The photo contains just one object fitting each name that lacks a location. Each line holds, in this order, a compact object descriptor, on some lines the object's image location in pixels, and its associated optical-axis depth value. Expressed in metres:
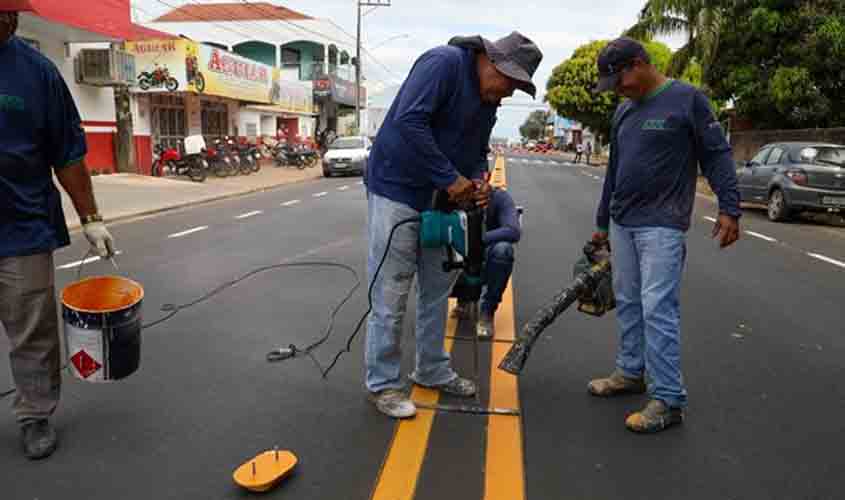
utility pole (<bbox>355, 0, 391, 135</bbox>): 33.67
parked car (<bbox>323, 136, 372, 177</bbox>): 25.42
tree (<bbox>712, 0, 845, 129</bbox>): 21.05
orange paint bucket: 3.29
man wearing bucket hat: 3.27
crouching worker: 5.10
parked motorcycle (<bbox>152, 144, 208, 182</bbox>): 21.19
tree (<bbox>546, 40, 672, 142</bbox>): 42.81
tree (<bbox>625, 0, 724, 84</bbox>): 21.78
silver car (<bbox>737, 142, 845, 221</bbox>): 12.87
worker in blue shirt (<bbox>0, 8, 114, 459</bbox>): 3.07
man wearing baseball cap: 3.53
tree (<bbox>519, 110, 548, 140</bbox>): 134.25
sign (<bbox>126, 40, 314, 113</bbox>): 22.11
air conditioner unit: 18.78
